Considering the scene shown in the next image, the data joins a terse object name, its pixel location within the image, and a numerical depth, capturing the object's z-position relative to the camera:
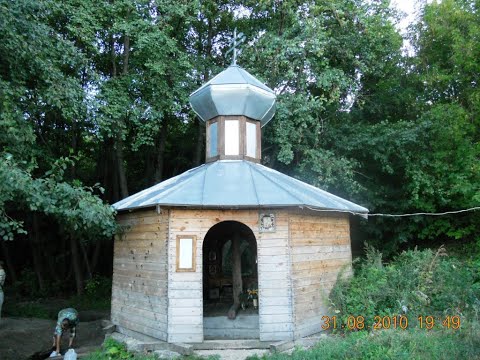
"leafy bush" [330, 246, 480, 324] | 8.34
